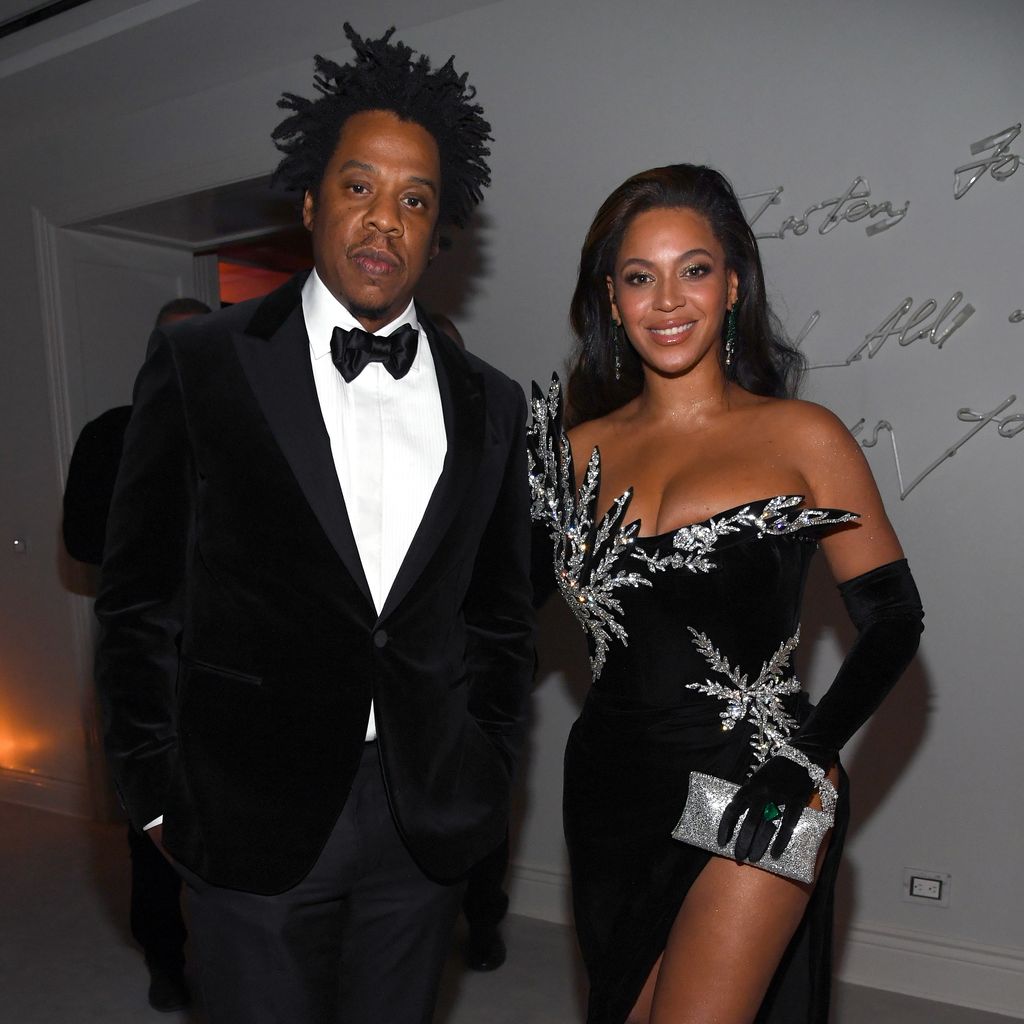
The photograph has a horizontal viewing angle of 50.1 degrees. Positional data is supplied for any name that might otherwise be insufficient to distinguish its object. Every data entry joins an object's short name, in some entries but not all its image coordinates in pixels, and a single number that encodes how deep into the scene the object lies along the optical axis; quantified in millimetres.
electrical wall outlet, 3188
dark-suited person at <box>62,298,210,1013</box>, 2920
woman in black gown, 1939
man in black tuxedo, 1635
